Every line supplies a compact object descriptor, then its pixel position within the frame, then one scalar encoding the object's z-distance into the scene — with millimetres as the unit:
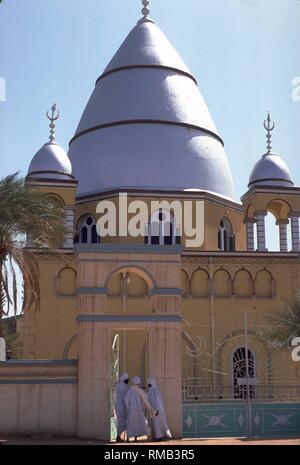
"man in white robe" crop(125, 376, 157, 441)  14766
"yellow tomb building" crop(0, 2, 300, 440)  26859
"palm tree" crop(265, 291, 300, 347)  21892
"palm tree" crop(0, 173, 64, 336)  18000
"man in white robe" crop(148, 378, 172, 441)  14727
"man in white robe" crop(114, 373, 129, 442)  14953
